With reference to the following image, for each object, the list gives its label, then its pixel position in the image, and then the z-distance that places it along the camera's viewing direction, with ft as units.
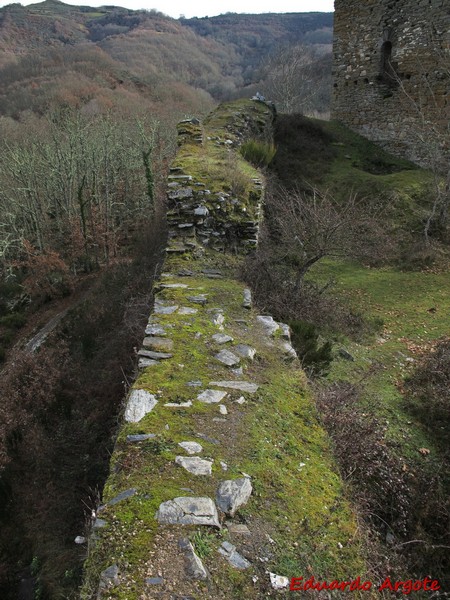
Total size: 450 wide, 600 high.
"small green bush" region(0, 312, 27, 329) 61.46
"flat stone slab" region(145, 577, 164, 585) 7.36
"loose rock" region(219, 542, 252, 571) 7.93
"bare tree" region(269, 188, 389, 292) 24.47
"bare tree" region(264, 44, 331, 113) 98.73
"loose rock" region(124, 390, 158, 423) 11.38
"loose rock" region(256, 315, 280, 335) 17.11
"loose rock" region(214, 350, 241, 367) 14.06
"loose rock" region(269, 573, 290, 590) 7.67
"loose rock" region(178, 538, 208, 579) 7.57
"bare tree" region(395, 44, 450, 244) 41.70
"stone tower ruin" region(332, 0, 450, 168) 43.34
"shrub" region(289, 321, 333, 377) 19.31
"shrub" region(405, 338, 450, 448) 17.87
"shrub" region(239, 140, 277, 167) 36.38
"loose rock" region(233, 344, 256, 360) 14.65
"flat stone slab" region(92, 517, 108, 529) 8.41
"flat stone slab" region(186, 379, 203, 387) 12.89
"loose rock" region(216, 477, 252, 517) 8.99
